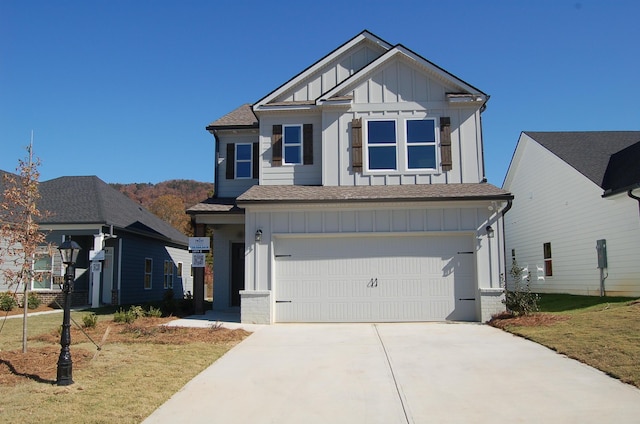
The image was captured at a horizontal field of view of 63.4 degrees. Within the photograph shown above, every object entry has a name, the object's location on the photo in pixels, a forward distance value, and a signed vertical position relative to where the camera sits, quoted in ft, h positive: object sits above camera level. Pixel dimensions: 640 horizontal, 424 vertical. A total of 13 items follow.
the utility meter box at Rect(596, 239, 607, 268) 54.85 +1.31
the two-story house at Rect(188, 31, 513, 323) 45.24 +5.73
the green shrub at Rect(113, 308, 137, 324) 44.57 -4.21
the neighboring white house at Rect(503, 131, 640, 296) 51.78 +6.42
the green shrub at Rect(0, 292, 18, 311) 57.08 -3.60
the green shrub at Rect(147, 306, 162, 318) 48.70 -4.19
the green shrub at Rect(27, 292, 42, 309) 60.78 -3.69
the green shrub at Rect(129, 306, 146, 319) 47.49 -3.97
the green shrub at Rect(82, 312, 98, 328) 40.88 -4.14
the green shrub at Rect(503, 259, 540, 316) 42.42 -2.86
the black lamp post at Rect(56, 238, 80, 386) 23.32 -2.13
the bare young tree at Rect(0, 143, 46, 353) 30.71 +2.65
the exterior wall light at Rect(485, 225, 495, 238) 44.78 +2.94
